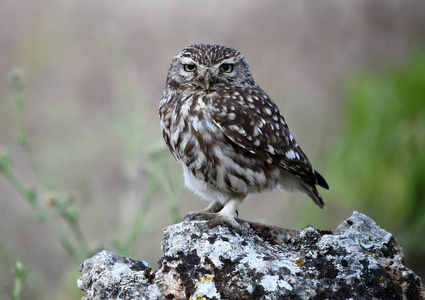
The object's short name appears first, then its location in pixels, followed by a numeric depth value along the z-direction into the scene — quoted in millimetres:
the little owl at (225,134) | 6914
